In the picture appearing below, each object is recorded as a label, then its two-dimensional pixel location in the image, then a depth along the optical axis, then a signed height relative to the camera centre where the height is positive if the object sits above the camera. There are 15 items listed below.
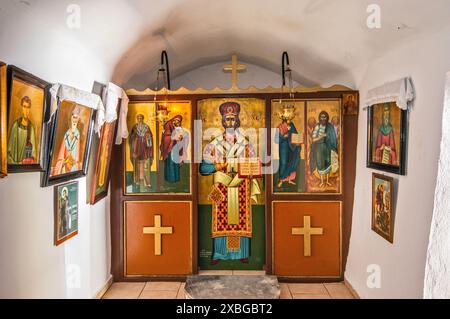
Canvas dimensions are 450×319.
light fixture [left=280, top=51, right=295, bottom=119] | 3.74 +0.50
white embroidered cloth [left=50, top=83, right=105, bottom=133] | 2.31 +0.37
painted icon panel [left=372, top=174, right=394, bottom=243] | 2.83 -0.52
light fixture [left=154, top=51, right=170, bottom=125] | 3.89 +0.48
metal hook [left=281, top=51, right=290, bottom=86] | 3.92 +1.09
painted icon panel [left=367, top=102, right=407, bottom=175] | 2.65 +0.09
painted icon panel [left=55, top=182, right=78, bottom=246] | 2.58 -0.53
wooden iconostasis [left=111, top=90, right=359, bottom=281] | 3.89 -0.35
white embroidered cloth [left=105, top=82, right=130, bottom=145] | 3.25 +0.41
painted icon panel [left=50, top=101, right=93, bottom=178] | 2.46 +0.07
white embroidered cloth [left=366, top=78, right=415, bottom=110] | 2.52 +0.44
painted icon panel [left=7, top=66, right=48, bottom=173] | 1.89 +0.16
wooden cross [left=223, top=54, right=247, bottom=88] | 4.01 +0.97
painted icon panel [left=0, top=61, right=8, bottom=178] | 1.71 +0.12
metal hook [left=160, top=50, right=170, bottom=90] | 3.89 +1.08
